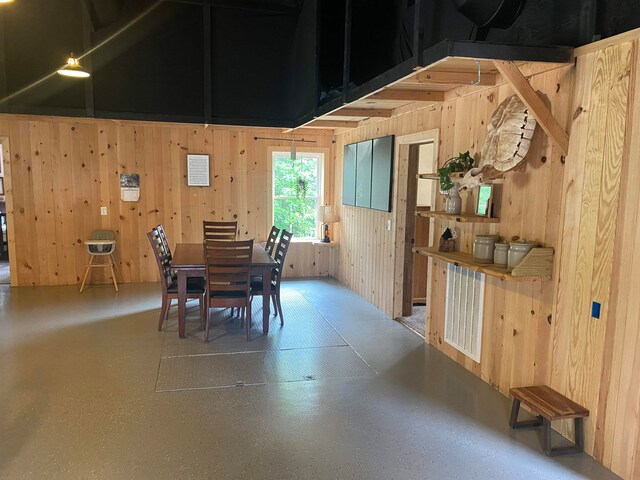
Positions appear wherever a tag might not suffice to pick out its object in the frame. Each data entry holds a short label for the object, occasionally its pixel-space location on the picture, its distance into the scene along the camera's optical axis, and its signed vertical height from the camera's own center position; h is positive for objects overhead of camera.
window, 7.24 -0.06
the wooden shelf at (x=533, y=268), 2.82 -0.46
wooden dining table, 4.32 -0.80
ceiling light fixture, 4.09 +0.99
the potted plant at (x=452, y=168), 3.52 +0.17
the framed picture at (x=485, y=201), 3.36 -0.07
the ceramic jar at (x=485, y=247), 3.23 -0.39
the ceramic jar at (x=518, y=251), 2.91 -0.37
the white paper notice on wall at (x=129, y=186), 6.56 -0.04
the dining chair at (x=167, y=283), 4.48 -1.00
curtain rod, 7.07 +0.70
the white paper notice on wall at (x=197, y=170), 6.75 +0.21
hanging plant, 7.30 +0.01
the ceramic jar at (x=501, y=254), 3.10 -0.42
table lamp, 6.98 -0.42
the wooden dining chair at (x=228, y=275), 4.18 -0.81
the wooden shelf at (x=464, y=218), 3.31 -0.20
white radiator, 3.62 -0.97
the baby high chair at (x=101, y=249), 6.28 -0.90
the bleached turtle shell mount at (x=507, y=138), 2.88 +0.33
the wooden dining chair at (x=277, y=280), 4.77 -1.00
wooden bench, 2.58 -1.20
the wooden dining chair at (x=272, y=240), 5.62 -0.66
